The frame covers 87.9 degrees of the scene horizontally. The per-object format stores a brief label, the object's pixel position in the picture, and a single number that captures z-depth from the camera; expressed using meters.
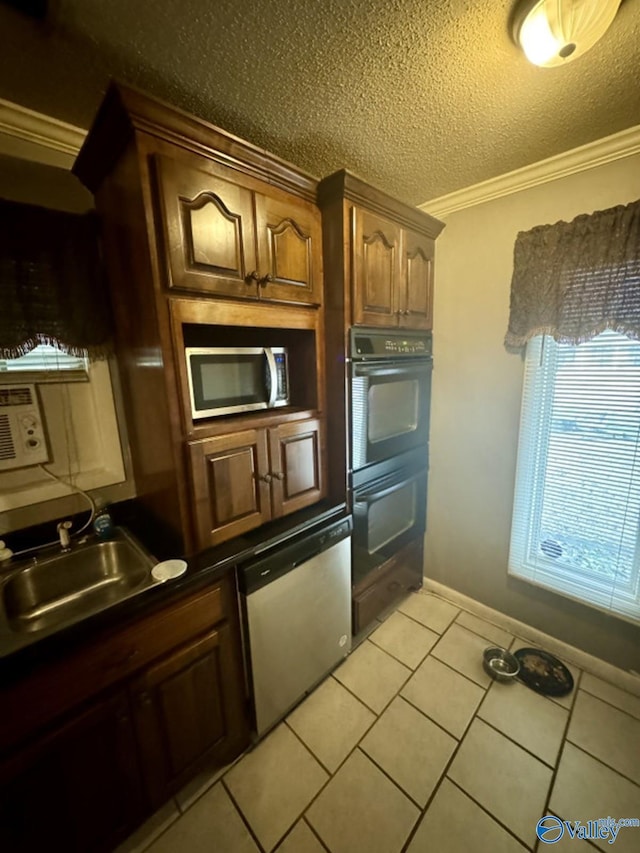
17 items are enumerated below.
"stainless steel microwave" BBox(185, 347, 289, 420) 1.17
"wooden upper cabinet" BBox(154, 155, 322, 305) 1.02
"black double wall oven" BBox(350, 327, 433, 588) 1.57
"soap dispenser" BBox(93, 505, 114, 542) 1.34
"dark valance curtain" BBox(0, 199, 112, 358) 1.14
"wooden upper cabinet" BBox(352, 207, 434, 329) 1.48
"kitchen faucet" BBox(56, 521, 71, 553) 1.27
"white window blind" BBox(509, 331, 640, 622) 1.49
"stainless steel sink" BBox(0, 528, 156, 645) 1.14
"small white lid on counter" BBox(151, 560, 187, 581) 1.05
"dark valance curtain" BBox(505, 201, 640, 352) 1.38
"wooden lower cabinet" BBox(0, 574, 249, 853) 0.83
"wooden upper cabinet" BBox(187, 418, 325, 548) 1.17
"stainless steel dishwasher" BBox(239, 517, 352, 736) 1.25
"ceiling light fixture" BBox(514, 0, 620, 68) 0.83
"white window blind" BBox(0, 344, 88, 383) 1.21
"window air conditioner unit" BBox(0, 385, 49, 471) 1.21
